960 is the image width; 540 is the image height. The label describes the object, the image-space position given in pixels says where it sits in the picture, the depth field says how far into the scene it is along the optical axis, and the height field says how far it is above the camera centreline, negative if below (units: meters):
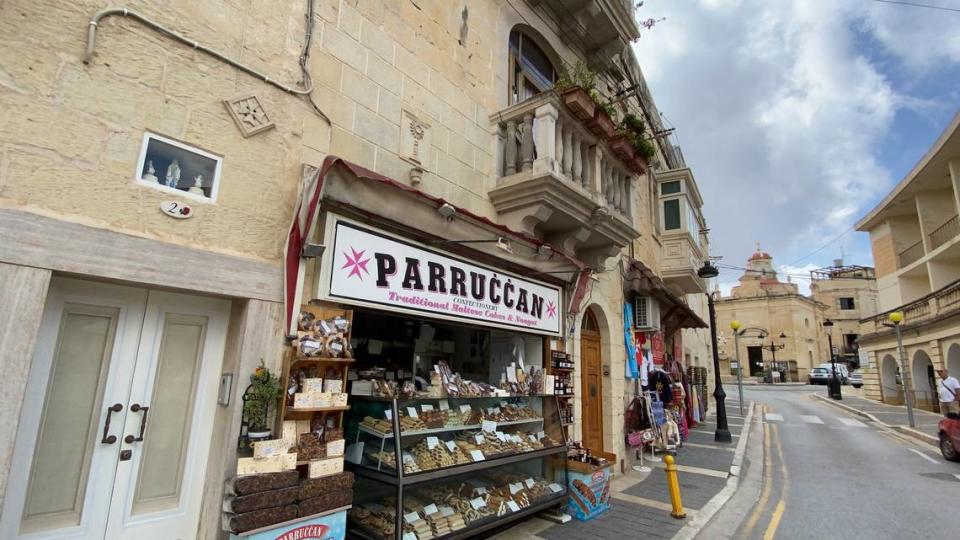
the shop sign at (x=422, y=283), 4.62 +0.88
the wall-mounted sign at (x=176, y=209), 3.52 +1.07
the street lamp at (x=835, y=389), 27.02 -1.15
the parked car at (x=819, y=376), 43.78 -0.64
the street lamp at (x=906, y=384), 15.75 -0.43
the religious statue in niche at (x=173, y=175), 3.62 +1.37
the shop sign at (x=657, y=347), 13.08 +0.47
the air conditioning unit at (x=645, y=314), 11.38 +1.25
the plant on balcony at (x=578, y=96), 6.98 +4.10
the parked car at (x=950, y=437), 10.55 -1.48
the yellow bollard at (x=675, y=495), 6.52 -1.89
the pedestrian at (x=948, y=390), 12.15 -0.45
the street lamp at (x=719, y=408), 13.48 -1.28
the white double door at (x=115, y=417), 3.13 -0.56
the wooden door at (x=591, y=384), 9.26 -0.49
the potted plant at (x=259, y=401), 3.74 -0.44
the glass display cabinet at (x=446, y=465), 4.79 -1.25
